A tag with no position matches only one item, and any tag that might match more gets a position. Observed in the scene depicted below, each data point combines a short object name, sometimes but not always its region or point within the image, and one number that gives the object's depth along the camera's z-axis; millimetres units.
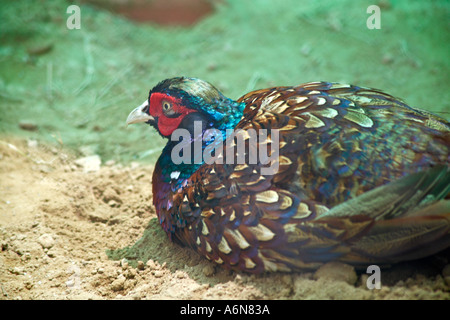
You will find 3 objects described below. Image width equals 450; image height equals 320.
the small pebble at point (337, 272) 2408
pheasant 2328
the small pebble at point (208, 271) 2754
